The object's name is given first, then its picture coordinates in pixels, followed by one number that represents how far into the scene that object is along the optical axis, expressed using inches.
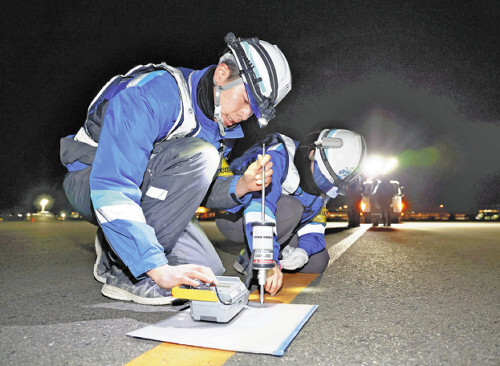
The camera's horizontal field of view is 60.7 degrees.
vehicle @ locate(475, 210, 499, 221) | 867.6
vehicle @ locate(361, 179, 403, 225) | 499.2
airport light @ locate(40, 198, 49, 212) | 1220.5
